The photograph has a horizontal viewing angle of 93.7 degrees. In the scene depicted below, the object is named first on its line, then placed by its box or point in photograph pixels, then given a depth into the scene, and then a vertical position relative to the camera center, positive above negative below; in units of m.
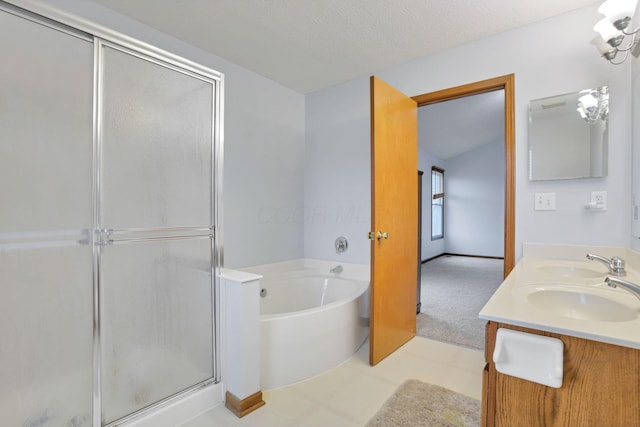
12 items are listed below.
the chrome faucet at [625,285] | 0.84 -0.21
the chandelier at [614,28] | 1.36 +0.90
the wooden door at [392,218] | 2.17 -0.05
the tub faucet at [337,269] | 3.03 -0.58
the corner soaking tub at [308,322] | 1.91 -0.81
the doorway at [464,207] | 2.52 +0.11
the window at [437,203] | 7.21 +0.23
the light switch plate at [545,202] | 1.98 +0.07
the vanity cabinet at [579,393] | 0.72 -0.47
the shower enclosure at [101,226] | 1.19 -0.06
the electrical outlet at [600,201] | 1.82 +0.07
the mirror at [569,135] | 1.82 +0.49
